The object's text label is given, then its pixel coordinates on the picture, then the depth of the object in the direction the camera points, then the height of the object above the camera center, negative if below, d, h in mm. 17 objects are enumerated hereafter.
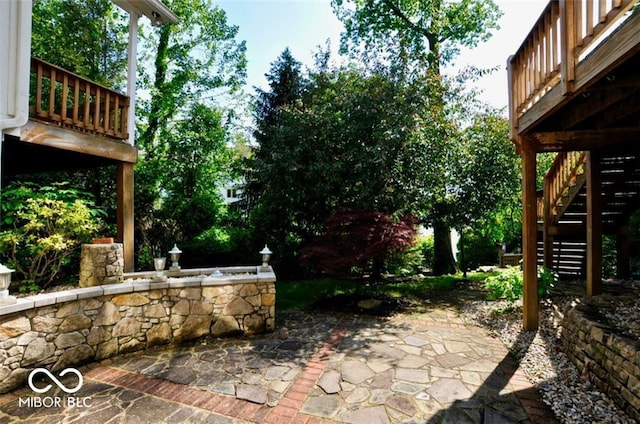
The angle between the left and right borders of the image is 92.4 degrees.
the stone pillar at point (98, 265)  3875 -662
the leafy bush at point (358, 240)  5723 -441
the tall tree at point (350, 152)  6344 +1425
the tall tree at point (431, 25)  9758 +6555
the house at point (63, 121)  3664 +1370
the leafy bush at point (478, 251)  11320 -1229
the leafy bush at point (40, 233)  4113 -281
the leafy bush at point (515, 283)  5207 -1118
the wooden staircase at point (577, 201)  5137 +357
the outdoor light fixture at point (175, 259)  4582 -689
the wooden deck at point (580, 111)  2457 +1225
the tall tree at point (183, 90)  9672 +4242
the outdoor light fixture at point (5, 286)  2984 -730
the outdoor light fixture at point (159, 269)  4137 -750
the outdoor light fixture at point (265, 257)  4848 -668
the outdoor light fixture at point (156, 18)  5648 +3690
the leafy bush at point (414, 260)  9266 -1415
